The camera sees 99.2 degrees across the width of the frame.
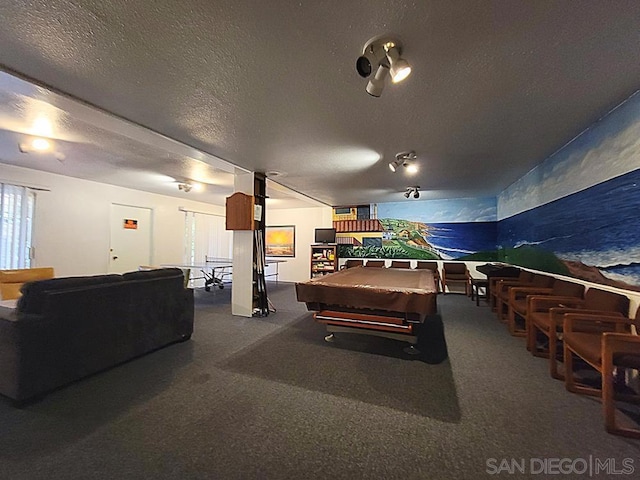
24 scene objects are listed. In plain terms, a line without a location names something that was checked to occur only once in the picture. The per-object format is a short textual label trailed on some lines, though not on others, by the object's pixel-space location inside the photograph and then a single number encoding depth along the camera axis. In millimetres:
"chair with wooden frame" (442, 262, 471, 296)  6910
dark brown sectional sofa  2119
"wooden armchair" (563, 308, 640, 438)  1828
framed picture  9258
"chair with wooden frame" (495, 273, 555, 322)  3854
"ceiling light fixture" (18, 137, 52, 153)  3442
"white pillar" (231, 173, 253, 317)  4758
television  8318
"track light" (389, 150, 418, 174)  3766
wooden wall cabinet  4664
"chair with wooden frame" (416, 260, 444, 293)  7117
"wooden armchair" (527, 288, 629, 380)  2469
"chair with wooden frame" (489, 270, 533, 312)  4449
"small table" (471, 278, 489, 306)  5762
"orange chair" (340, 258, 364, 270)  7736
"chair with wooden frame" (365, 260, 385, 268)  7844
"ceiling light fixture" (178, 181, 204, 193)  5770
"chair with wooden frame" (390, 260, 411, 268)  7316
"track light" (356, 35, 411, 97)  1714
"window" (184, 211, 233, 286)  7906
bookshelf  8242
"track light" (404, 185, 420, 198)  6020
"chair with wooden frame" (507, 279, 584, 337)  3211
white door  6184
